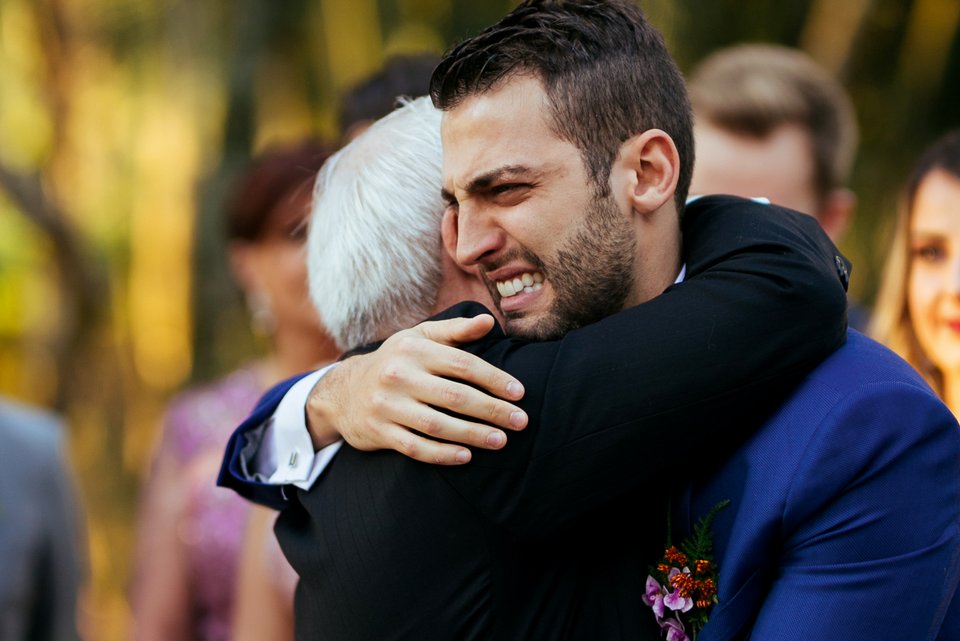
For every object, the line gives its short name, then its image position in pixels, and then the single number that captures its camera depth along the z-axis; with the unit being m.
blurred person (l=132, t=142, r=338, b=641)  3.81
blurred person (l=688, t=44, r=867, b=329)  3.50
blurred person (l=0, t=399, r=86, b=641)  3.55
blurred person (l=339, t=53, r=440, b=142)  3.47
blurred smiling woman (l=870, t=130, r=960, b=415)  2.54
